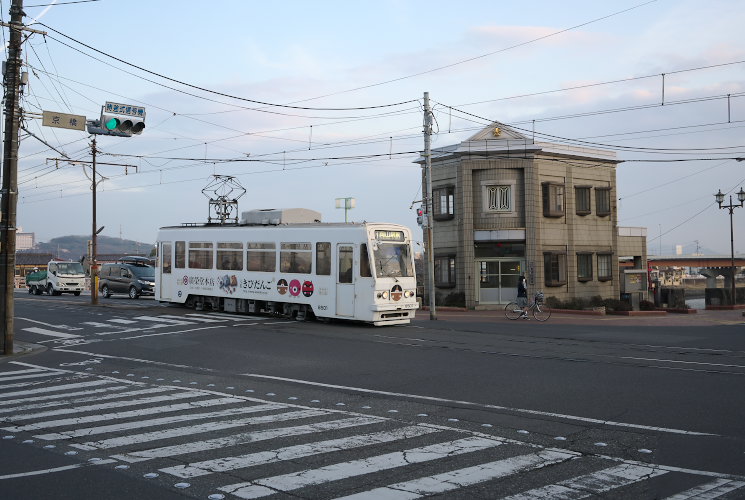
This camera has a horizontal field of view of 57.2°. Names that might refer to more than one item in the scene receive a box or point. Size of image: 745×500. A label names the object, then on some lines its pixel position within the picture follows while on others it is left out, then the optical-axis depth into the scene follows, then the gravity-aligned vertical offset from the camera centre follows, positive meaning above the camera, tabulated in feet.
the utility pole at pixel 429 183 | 90.43 +11.79
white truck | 152.05 -0.42
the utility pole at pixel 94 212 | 111.45 +10.76
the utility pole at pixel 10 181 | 57.77 +8.02
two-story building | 116.16 +9.26
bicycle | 90.79 -5.13
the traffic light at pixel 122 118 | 55.62 +12.92
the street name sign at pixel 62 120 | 56.49 +12.82
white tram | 75.66 +0.78
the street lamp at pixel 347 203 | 151.53 +15.65
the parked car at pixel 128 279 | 132.98 -0.86
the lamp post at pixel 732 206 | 116.57 +12.07
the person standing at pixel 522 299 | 91.40 -3.61
